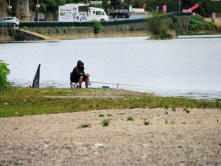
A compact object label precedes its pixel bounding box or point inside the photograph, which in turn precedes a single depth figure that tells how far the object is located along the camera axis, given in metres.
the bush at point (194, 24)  193.62
